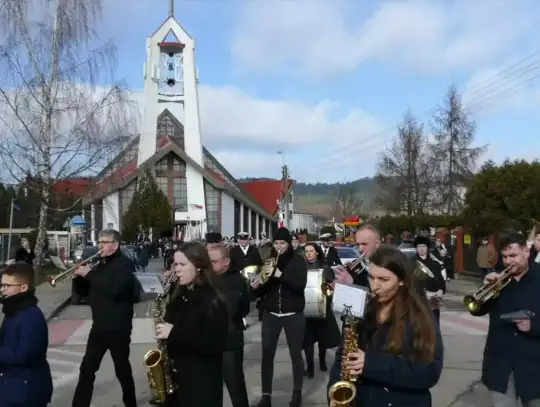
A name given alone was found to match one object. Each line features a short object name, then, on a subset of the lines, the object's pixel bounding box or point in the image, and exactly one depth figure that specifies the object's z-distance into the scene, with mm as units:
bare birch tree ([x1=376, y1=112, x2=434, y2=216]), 51750
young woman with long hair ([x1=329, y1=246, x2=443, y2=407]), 3365
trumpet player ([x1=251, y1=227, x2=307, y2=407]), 7699
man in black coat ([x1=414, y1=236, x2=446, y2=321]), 9023
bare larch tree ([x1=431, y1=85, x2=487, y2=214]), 47406
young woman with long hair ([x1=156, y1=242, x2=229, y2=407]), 4332
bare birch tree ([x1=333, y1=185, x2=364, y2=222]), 94688
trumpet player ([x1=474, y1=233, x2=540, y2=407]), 5180
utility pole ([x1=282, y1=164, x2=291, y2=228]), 54584
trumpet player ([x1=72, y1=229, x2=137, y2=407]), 6961
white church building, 62156
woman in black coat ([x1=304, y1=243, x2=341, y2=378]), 9602
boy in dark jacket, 4805
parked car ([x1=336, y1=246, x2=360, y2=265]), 25444
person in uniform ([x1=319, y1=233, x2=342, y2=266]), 14338
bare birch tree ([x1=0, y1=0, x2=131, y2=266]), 23031
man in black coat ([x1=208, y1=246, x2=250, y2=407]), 6641
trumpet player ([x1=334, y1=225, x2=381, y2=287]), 5543
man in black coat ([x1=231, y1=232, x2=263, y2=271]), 12703
